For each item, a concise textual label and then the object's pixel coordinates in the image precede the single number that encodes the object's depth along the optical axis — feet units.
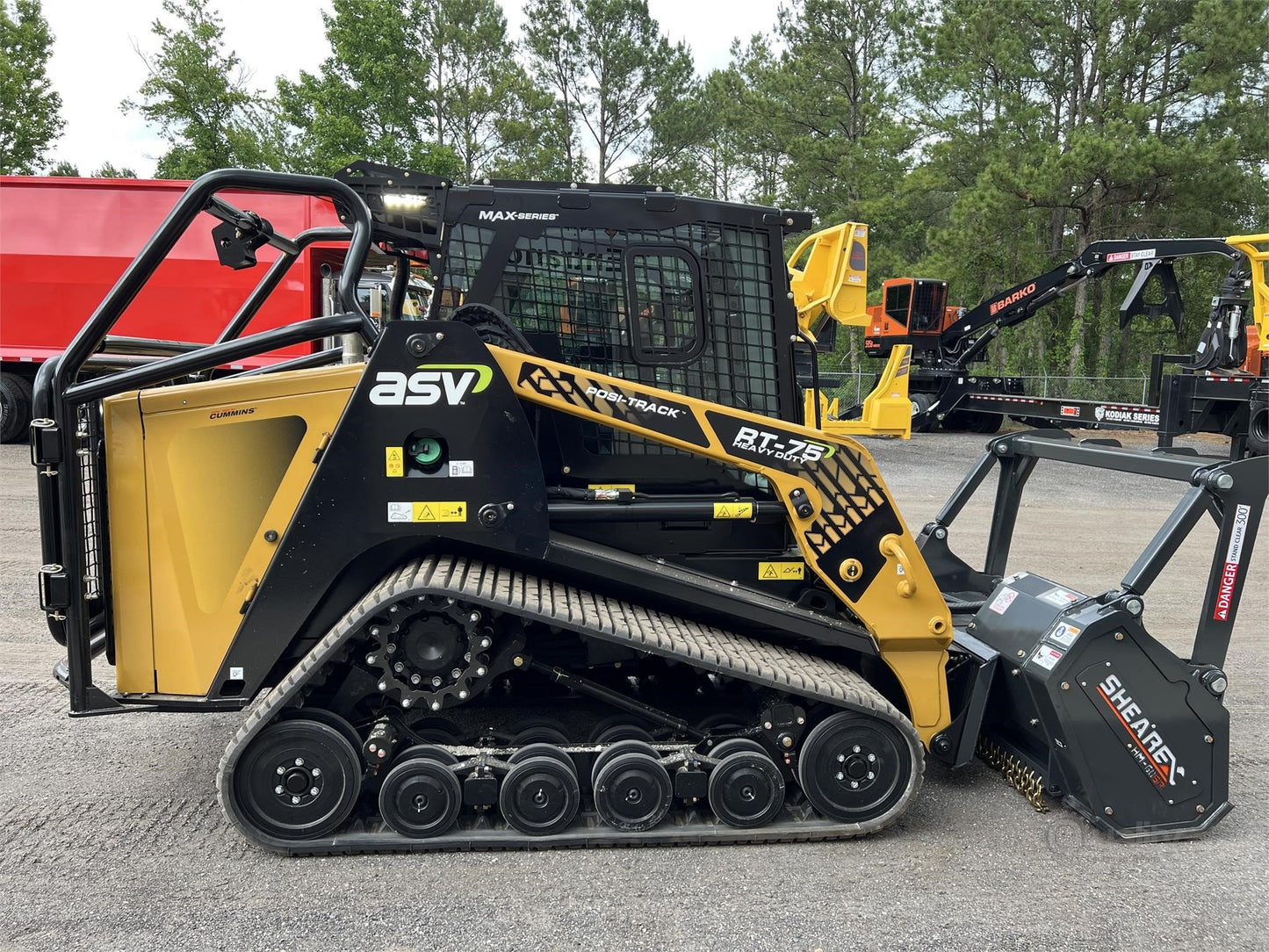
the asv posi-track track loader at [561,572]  11.20
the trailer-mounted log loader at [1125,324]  47.01
